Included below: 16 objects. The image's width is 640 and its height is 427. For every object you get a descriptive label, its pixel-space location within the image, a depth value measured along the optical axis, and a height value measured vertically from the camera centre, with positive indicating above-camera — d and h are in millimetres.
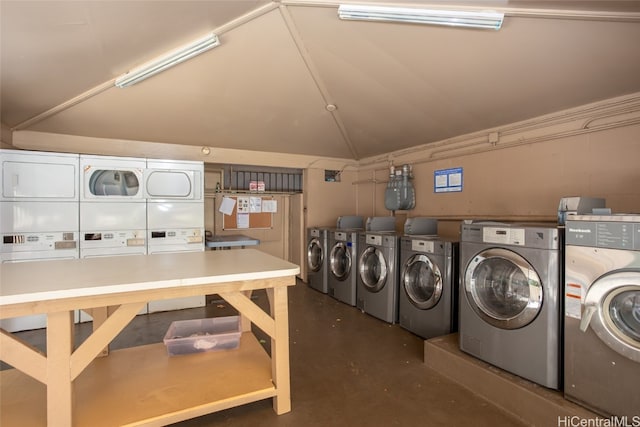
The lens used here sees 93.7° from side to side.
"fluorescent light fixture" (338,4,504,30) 1856 +1233
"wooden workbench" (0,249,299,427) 1386 -731
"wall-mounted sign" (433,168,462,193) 3766 +372
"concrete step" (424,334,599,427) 1688 -1159
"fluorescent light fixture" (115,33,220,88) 2345 +1256
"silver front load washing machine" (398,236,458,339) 2793 -774
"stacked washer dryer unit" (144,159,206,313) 3750 +22
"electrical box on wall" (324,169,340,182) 5365 +612
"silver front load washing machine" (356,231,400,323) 3375 -785
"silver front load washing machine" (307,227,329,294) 4598 -787
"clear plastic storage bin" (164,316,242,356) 2197 -980
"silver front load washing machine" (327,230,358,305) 3986 -777
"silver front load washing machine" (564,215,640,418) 1509 -576
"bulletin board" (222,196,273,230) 5254 -143
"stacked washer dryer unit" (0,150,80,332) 3131 +29
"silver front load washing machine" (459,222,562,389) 1821 -614
